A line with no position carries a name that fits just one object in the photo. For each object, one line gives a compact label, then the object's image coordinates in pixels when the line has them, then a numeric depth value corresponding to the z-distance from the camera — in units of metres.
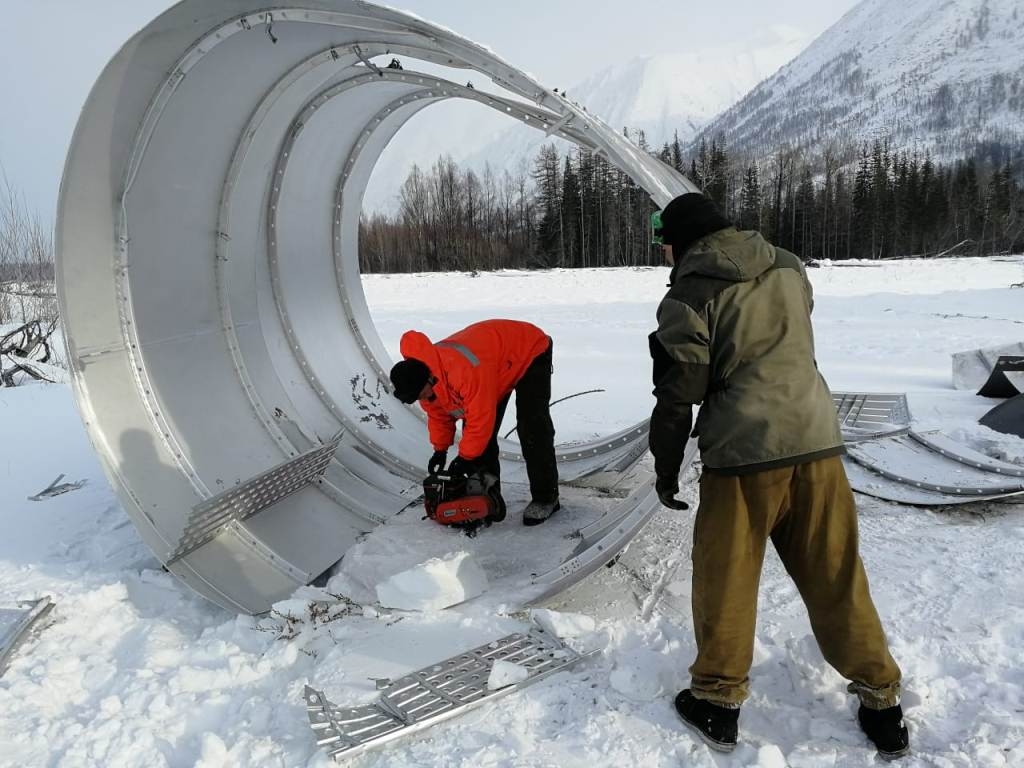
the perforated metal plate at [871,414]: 5.49
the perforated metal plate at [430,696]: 2.57
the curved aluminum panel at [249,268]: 3.75
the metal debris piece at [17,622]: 3.32
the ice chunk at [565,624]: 3.21
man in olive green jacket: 2.34
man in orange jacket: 4.09
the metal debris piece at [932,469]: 4.47
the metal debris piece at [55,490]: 5.41
